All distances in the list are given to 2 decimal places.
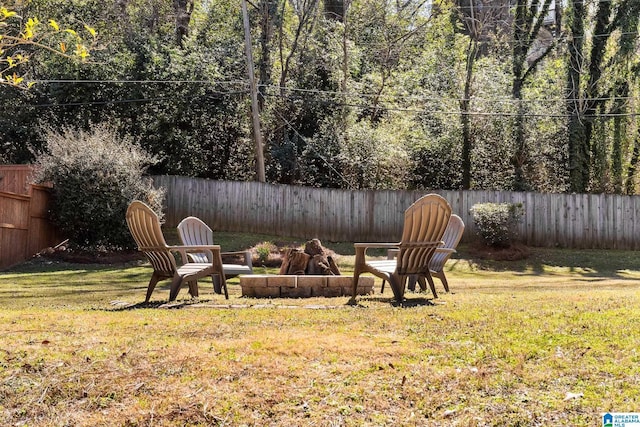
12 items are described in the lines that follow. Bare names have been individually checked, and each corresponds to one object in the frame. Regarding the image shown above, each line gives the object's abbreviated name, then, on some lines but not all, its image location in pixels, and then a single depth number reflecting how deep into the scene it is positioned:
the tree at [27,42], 3.72
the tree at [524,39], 20.97
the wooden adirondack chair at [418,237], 5.62
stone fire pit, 6.96
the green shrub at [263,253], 12.42
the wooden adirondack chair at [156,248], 6.08
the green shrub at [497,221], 15.12
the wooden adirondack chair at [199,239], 7.34
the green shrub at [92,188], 13.81
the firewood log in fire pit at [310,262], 7.77
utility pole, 17.23
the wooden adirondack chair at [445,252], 6.94
